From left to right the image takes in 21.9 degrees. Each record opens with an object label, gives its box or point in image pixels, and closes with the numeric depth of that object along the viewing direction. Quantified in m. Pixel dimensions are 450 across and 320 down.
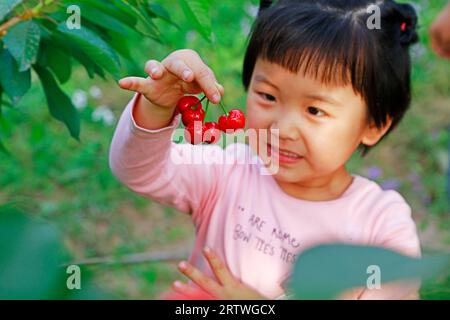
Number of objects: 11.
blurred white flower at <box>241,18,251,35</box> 2.65
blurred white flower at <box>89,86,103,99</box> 2.39
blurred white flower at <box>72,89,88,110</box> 2.25
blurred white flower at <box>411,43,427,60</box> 2.57
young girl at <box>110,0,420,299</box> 1.13
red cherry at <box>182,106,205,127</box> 0.94
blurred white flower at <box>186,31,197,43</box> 2.47
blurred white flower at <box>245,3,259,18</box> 2.66
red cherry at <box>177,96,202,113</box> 0.96
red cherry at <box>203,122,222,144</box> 0.93
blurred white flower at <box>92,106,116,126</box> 2.21
